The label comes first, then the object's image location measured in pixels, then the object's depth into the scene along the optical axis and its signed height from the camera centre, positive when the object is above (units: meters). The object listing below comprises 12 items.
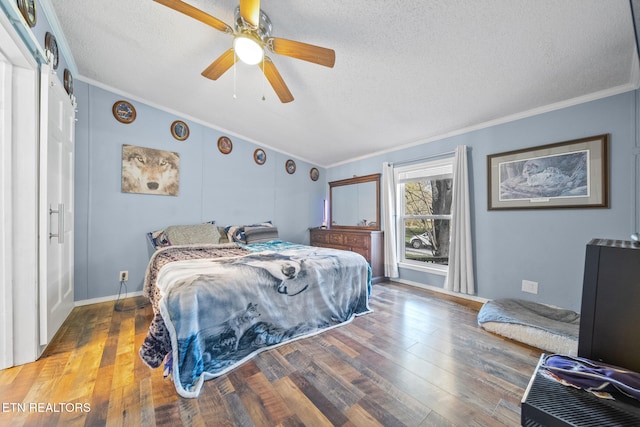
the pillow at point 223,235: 3.61 -0.34
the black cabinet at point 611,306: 0.85 -0.35
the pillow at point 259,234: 3.50 -0.31
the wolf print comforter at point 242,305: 1.52 -0.73
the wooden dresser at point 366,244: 3.93 -0.54
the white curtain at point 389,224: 3.94 -0.18
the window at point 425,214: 3.55 -0.02
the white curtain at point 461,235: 3.04 -0.28
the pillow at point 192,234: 3.22 -0.28
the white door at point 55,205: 1.81 +0.08
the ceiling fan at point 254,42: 1.52 +1.24
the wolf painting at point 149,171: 3.18 +0.60
